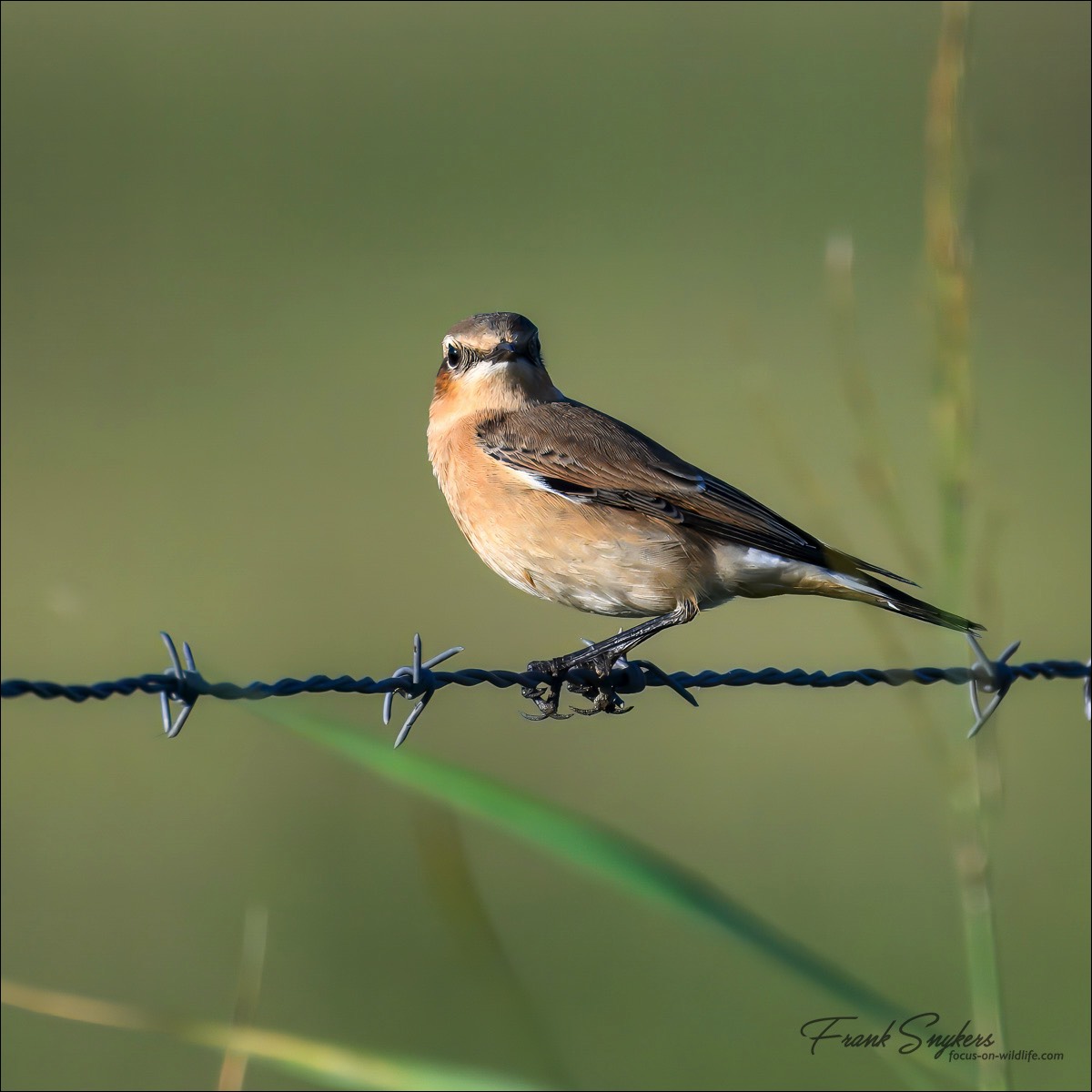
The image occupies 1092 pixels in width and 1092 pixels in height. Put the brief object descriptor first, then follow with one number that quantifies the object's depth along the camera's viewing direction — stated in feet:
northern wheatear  33.58
